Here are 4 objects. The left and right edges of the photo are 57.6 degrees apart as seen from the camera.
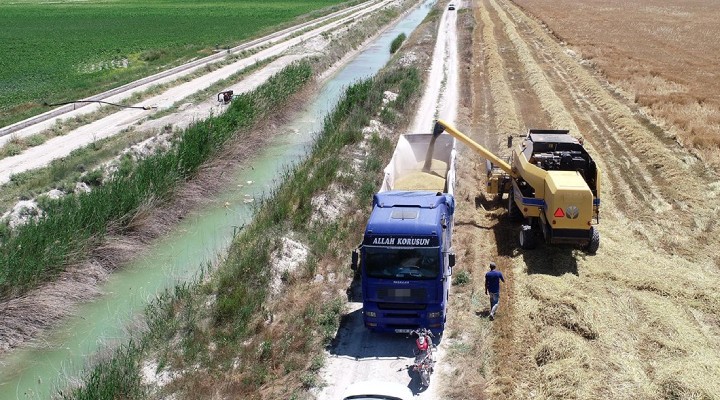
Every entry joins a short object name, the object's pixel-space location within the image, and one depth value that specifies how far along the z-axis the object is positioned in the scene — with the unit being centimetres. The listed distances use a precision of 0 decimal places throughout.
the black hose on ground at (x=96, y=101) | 3850
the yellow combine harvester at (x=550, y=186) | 1697
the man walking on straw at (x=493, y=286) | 1515
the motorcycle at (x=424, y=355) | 1313
